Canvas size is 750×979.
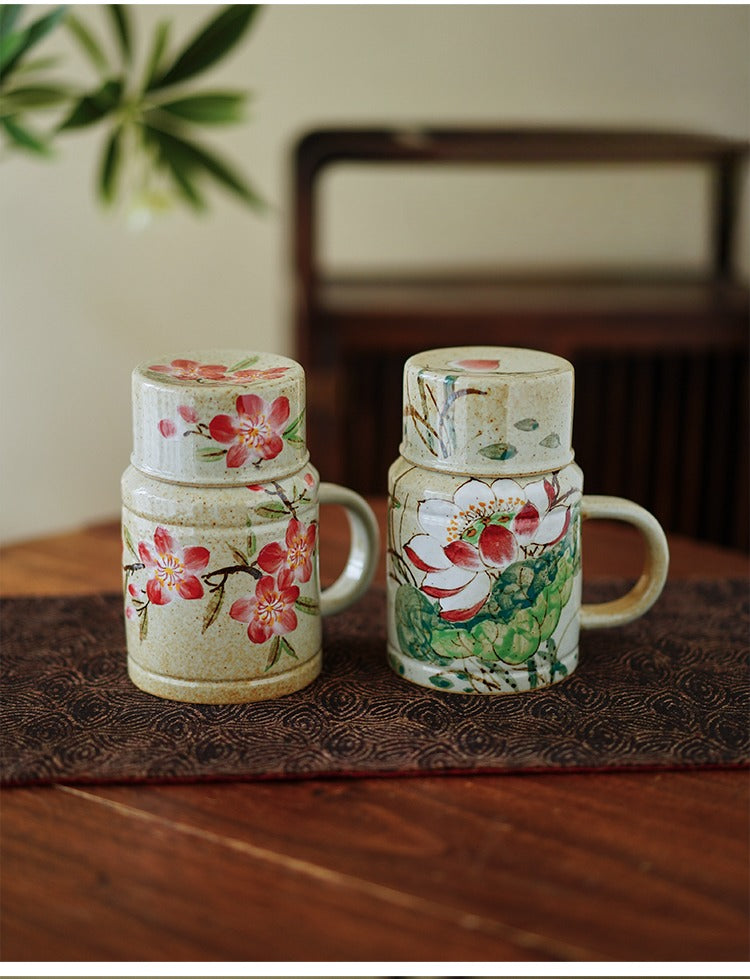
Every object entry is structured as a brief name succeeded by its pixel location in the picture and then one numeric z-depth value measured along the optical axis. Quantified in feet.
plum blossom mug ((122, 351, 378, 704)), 2.71
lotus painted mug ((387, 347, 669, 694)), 2.76
